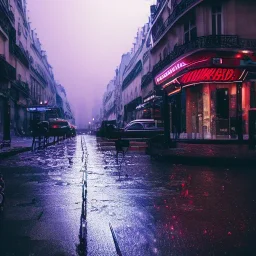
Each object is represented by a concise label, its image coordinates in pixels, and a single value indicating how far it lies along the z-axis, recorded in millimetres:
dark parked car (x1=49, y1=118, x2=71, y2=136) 31953
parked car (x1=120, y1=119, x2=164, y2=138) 24439
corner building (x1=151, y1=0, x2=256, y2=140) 22750
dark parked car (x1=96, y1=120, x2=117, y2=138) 31012
